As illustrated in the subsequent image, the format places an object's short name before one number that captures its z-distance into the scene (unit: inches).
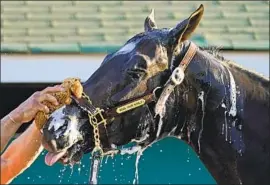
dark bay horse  267.6
